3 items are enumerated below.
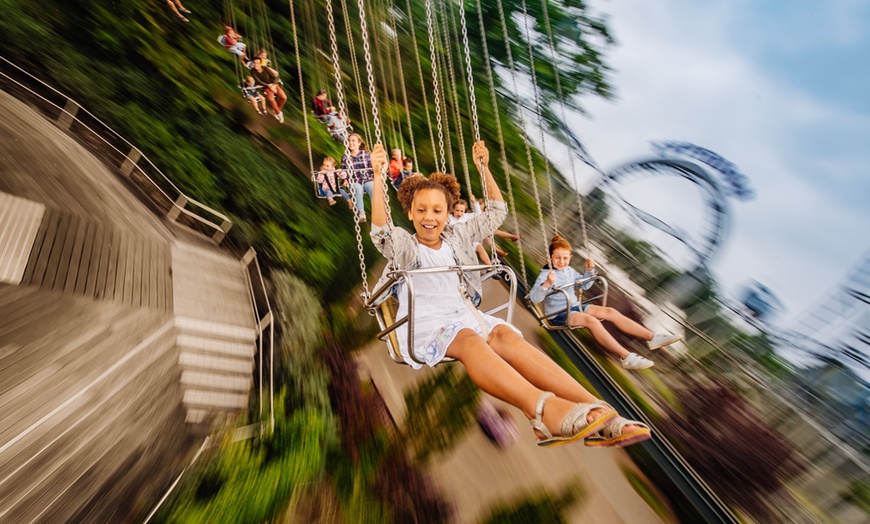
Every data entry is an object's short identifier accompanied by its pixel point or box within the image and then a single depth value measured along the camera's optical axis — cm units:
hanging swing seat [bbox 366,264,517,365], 164
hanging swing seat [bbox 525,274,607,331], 238
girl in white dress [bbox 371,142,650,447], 144
